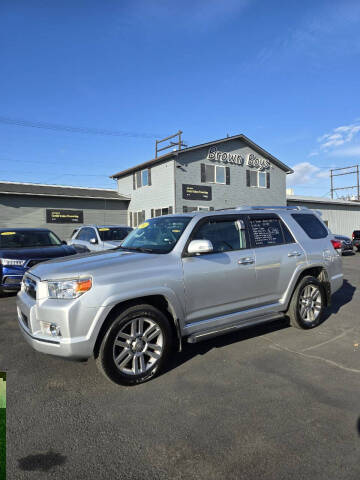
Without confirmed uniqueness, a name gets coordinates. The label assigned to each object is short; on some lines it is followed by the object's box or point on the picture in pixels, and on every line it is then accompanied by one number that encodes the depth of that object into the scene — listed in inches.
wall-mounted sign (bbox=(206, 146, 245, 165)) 950.7
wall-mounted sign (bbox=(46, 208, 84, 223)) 898.1
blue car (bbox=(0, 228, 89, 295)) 290.0
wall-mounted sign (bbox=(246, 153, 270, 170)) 1031.4
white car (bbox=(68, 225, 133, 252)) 413.3
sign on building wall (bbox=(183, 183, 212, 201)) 902.4
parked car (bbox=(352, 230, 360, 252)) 792.3
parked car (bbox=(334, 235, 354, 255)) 704.8
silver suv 128.3
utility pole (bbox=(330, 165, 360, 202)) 2203.5
